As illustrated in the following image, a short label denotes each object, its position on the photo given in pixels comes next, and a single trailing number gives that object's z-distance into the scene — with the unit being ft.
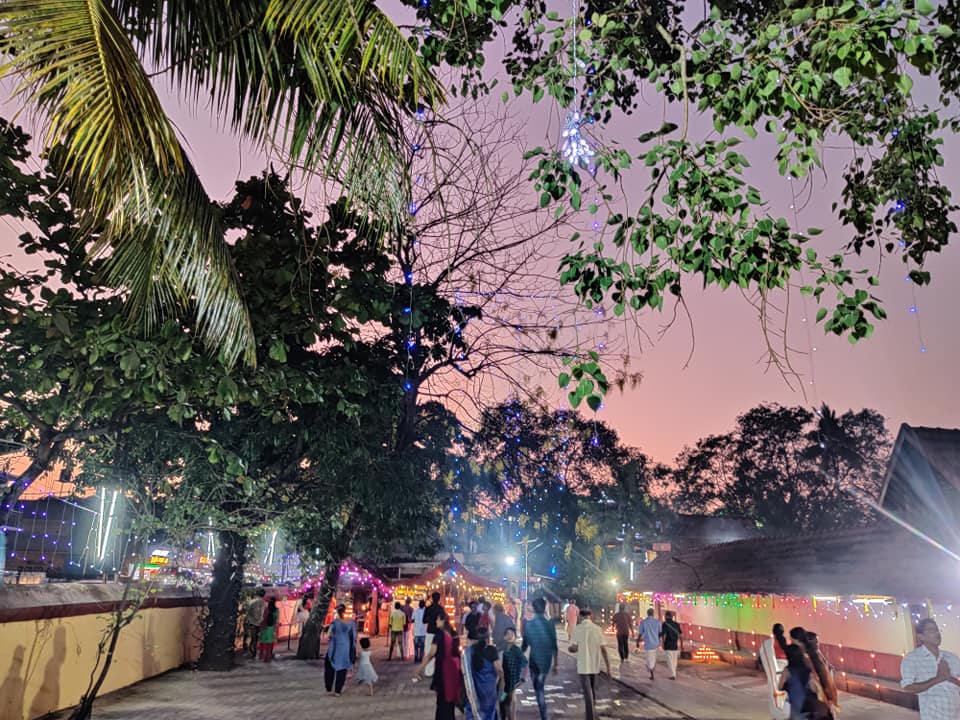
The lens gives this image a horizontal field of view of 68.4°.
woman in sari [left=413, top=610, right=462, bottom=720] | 27.78
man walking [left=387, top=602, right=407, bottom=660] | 64.44
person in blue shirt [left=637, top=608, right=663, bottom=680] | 55.98
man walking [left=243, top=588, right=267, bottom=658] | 60.85
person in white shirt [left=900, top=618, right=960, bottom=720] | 18.99
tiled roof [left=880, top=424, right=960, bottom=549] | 51.07
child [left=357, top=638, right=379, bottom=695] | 43.72
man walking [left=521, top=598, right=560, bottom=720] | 33.22
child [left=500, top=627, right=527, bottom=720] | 29.56
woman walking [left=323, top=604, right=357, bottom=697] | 41.75
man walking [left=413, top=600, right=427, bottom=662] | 59.98
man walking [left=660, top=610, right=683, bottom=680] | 56.29
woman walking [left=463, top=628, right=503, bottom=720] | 25.11
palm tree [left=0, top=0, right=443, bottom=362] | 13.56
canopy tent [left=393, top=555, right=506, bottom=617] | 93.86
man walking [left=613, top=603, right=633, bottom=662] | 58.95
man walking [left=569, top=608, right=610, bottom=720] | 34.14
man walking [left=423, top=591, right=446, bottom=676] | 44.00
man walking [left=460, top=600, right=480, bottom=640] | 26.63
